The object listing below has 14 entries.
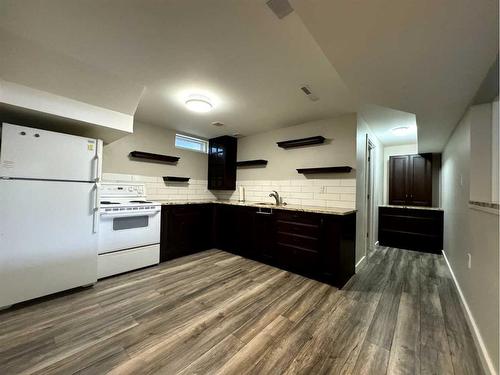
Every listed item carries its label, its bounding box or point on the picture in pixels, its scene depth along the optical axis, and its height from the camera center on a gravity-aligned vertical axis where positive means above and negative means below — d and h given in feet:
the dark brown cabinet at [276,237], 8.30 -2.40
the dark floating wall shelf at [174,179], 13.00 +0.61
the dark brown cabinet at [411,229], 12.58 -2.44
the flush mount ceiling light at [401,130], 11.27 +3.53
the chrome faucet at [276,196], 11.87 -0.39
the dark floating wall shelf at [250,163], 13.02 +1.76
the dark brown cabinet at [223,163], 14.39 +1.84
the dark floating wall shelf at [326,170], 9.61 +1.02
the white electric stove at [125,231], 8.48 -2.02
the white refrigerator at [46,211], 6.15 -0.86
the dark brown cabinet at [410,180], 14.11 +0.83
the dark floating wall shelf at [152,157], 11.50 +1.87
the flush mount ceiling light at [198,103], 8.27 +3.54
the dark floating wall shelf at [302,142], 10.39 +2.60
